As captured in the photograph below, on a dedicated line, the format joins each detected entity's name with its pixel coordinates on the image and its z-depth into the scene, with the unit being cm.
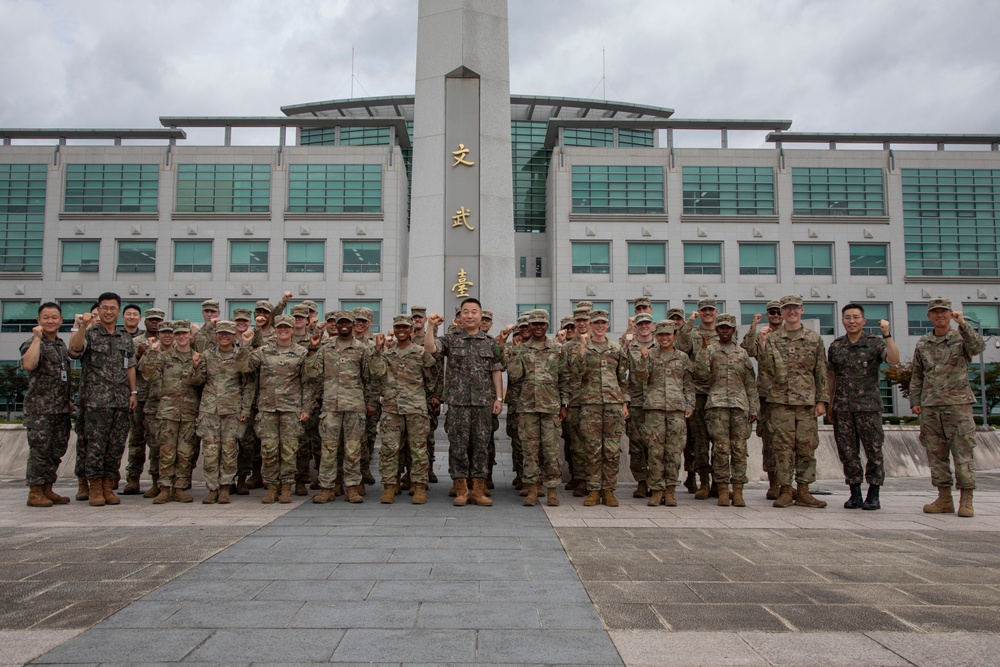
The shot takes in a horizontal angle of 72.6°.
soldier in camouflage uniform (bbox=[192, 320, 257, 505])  691
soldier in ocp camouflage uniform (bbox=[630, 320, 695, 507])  685
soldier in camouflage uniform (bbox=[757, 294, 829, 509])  688
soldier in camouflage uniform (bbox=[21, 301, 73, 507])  661
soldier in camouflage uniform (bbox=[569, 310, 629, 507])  681
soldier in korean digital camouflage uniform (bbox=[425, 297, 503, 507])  684
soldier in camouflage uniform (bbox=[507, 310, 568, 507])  683
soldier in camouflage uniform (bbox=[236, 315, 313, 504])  697
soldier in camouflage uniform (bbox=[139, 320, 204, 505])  698
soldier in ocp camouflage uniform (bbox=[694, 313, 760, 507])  692
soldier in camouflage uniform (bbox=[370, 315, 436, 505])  694
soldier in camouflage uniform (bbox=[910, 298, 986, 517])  646
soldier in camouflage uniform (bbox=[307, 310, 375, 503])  693
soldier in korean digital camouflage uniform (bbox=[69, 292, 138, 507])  675
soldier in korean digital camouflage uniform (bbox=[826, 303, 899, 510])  678
